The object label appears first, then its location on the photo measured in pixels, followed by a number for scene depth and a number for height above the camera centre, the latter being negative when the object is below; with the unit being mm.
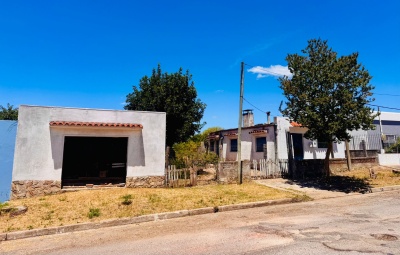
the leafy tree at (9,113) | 24555 +4367
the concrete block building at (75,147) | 10086 +478
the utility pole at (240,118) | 13344 +2121
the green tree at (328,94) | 11883 +3150
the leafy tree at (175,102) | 17625 +3938
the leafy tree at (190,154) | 16394 +236
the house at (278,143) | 17547 +1127
